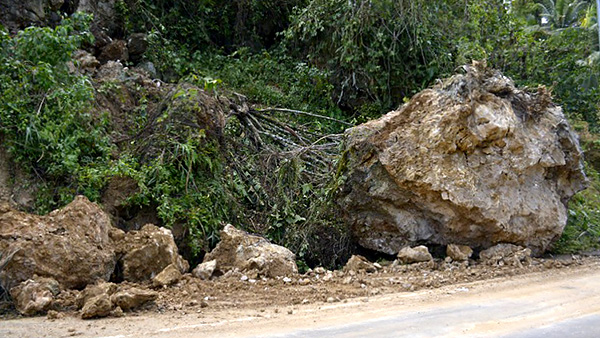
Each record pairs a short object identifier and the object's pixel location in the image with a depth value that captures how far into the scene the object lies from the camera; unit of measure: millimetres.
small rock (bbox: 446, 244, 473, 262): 7520
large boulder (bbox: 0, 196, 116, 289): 5574
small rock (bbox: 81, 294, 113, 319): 4914
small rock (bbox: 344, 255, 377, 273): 7086
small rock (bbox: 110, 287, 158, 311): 5098
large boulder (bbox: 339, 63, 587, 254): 7590
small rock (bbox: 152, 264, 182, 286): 6000
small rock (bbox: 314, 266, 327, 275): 6914
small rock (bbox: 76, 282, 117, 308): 5250
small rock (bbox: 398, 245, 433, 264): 7332
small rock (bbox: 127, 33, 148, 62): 11852
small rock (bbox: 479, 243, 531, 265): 7480
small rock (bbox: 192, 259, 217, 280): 6500
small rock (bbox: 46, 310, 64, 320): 4977
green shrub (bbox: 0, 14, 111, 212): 7387
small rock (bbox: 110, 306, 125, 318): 4988
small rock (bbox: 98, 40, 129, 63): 11031
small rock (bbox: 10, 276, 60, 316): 5164
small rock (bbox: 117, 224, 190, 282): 6285
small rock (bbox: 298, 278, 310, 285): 6406
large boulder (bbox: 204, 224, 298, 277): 6699
